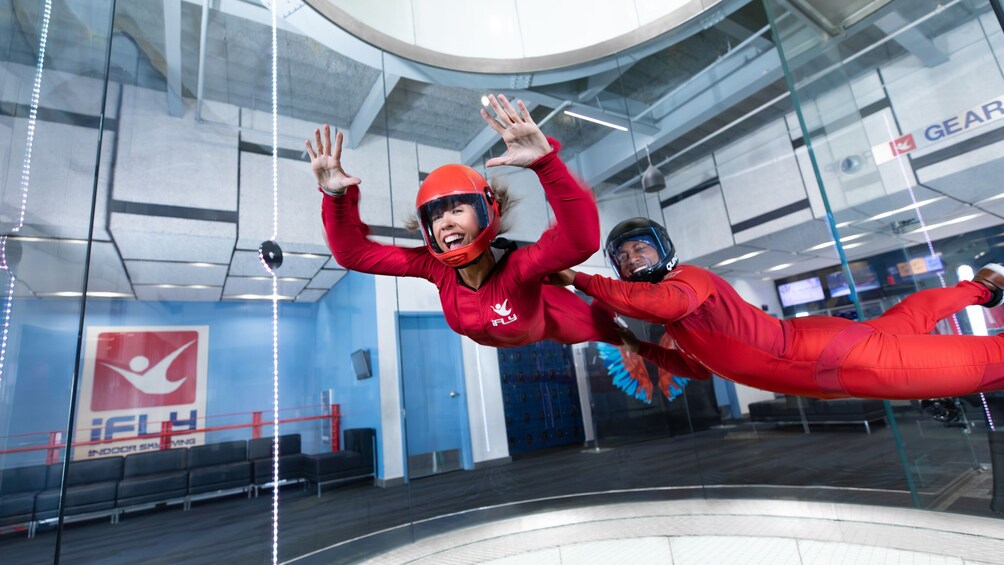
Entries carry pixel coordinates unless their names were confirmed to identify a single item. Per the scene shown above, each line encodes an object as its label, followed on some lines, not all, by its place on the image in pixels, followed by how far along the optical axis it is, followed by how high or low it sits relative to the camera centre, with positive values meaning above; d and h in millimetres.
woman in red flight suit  1319 +515
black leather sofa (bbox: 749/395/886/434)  5863 -806
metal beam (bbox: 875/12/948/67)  3021 +1976
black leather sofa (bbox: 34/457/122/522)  3258 -336
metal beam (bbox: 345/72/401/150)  4309 +2730
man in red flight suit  1631 +44
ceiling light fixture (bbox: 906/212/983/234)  2823 +694
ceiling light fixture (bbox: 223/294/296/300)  3700 +958
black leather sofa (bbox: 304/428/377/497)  3838 -452
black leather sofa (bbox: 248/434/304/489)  3742 -355
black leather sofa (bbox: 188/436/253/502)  3668 -361
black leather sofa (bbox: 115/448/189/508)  3424 -363
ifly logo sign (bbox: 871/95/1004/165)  2664 +1239
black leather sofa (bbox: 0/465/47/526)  2300 -240
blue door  4066 -3
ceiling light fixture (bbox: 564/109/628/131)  4832 +2646
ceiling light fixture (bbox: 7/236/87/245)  1785 +816
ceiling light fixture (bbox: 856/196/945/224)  2943 +847
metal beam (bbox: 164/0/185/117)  3619 +2962
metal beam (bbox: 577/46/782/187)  4629 +2920
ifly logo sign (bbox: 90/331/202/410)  3291 +439
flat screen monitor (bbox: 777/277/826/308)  6297 +842
